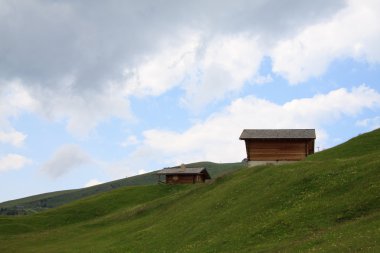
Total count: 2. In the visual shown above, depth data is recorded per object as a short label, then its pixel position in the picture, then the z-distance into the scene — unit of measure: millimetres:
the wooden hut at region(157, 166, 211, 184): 113688
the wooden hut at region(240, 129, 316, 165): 74812
